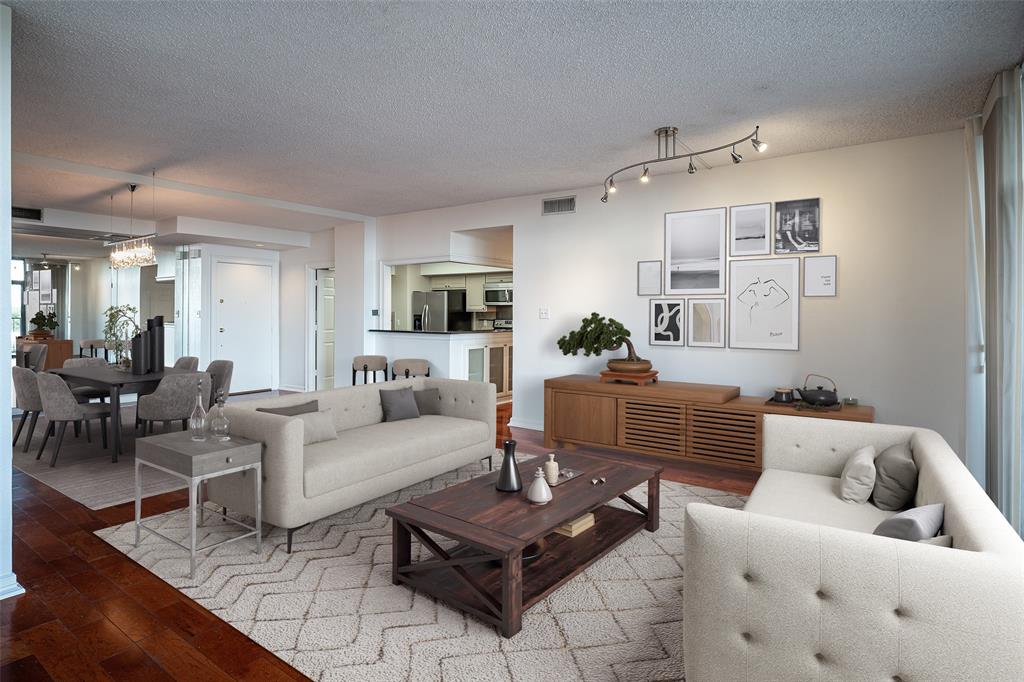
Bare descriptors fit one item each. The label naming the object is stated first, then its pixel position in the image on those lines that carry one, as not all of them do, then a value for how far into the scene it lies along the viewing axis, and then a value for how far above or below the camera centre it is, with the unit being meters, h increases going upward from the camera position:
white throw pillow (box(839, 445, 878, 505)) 2.66 -0.66
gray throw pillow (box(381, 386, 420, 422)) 4.53 -0.49
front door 8.86 +0.35
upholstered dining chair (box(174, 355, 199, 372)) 6.66 -0.23
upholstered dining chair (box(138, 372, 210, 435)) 5.11 -0.50
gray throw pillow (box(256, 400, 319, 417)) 3.65 -0.43
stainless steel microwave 9.42 +0.77
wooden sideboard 4.55 -0.65
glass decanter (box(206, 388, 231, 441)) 3.05 -0.44
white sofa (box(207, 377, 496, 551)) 3.06 -0.67
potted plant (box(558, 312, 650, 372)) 5.36 +0.02
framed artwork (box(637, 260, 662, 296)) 5.59 +0.64
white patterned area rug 2.13 -1.17
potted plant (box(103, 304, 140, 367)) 6.34 +0.10
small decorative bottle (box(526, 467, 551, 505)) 2.79 -0.73
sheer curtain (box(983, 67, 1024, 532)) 2.83 +0.23
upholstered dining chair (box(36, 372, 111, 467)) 4.85 -0.50
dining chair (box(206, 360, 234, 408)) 5.96 -0.34
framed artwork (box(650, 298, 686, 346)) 5.48 +0.20
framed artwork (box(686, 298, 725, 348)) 5.27 +0.18
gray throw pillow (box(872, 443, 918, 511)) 2.59 -0.64
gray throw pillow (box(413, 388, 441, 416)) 4.84 -0.49
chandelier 6.55 +1.05
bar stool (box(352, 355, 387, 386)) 7.64 -0.27
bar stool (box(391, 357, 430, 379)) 7.36 -0.31
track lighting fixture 3.74 +1.55
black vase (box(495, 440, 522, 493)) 2.97 -0.69
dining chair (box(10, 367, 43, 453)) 5.23 -0.43
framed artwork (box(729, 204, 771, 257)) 5.01 +0.99
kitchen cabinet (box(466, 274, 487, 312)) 9.77 +0.84
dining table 4.99 -0.34
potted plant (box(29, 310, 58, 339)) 10.02 +0.35
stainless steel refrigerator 9.78 +0.63
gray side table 2.77 -0.58
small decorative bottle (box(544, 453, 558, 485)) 3.13 -0.71
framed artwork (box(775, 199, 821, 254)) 4.78 +0.98
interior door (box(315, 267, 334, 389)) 9.21 +0.19
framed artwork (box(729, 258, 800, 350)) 4.91 +0.33
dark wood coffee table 2.35 -0.93
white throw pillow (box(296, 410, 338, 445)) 3.65 -0.54
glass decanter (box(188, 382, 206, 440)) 3.05 -0.42
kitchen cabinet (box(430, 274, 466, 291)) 9.93 +1.07
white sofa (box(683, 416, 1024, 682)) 1.37 -0.67
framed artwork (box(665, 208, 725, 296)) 5.25 +0.85
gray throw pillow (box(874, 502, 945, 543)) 1.78 -0.58
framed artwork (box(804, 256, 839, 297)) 4.71 +0.55
